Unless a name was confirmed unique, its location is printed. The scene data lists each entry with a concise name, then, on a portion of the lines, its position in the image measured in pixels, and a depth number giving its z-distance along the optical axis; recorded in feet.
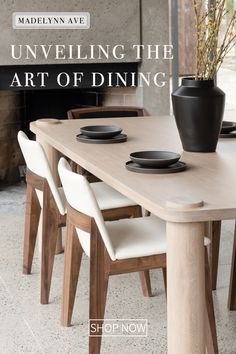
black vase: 10.78
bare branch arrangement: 10.51
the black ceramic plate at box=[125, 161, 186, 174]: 9.49
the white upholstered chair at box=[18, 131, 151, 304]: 12.08
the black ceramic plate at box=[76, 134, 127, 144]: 12.12
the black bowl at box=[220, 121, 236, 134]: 12.40
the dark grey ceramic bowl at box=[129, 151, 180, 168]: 9.57
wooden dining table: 7.64
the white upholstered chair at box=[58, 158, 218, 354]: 9.44
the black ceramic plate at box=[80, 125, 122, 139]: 12.21
